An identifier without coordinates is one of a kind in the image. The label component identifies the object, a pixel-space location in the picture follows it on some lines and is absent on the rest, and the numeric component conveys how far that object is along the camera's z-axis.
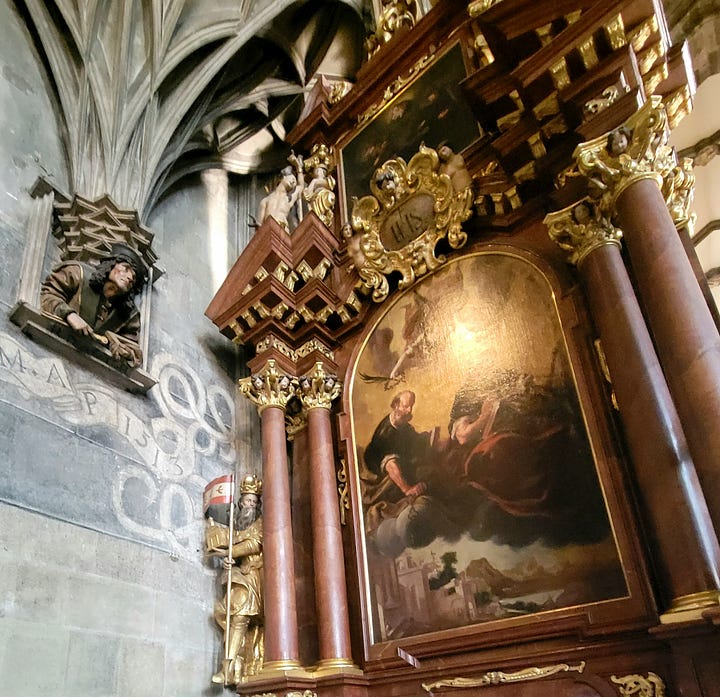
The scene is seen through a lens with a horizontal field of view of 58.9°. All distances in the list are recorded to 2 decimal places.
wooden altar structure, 3.61
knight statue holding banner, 5.23
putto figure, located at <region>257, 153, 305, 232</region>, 6.92
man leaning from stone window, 5.23
